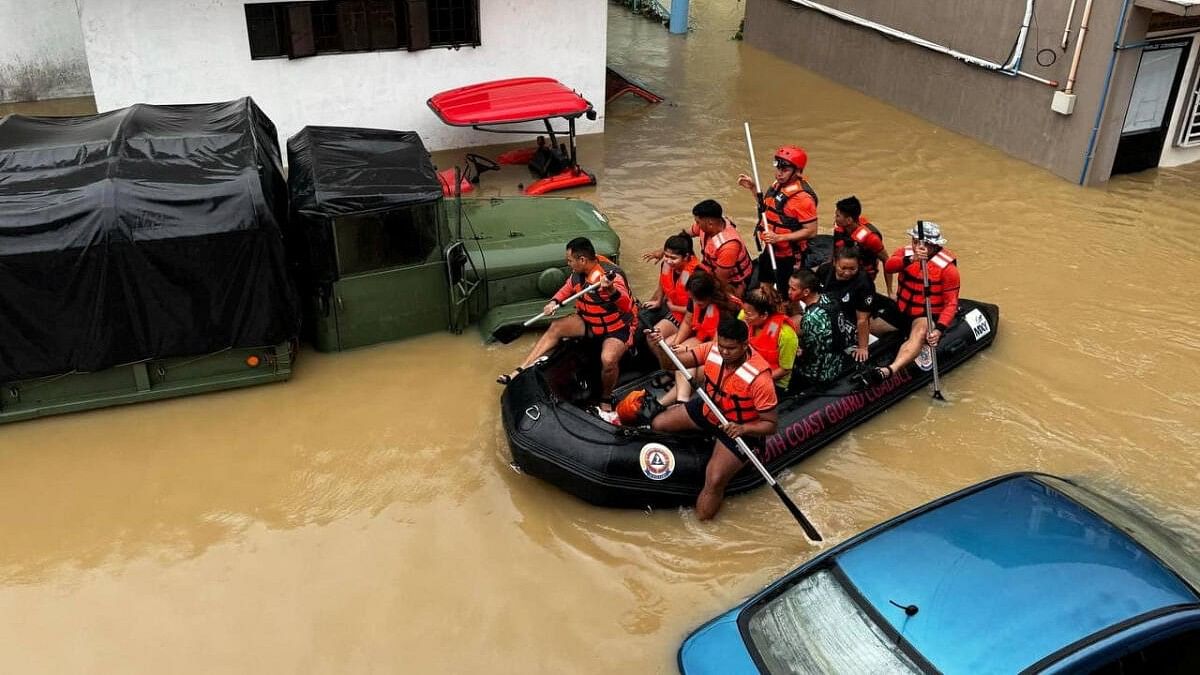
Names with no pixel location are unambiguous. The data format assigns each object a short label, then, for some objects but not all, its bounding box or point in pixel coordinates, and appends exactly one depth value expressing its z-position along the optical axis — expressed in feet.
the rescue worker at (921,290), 29.14
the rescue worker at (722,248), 29.45
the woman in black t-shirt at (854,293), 28.30
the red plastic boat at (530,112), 43.25
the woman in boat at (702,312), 26.58
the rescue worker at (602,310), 28.09
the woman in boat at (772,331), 24.85
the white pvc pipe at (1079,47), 44.83
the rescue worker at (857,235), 30.14
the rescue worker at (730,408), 23.16
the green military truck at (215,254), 27.14
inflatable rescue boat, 24.95
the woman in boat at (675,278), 28.71
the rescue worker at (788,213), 31.78
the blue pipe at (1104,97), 43.27
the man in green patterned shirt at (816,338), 26.96
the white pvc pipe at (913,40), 50.60
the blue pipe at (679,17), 75.10
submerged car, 15.40
